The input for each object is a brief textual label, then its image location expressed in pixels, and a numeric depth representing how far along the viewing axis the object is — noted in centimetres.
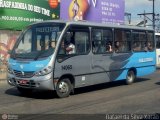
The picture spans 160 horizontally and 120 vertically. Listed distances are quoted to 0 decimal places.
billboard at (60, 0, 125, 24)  2808
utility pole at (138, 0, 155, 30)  5318
